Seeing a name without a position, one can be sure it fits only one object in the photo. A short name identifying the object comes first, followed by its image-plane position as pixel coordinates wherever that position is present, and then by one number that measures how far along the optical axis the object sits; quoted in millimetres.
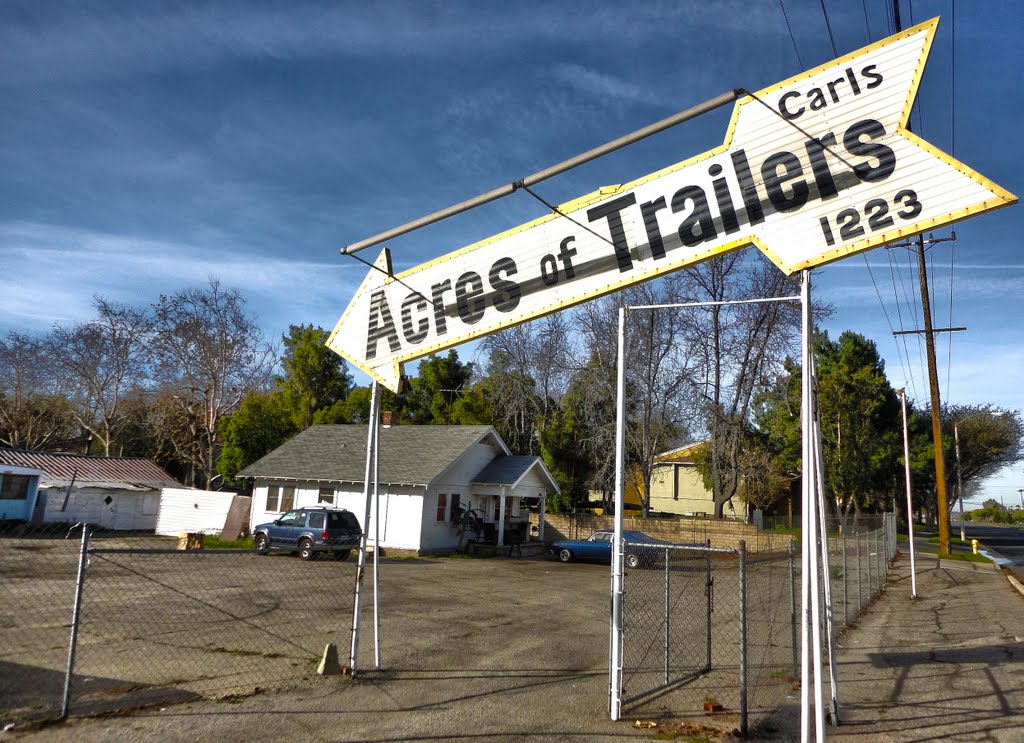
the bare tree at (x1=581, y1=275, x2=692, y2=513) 33875
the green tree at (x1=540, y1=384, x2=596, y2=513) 36875
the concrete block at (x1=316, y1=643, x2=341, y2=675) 7688
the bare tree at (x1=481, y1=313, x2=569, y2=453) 40406
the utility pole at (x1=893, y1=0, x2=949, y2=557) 28641
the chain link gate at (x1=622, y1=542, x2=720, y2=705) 7883
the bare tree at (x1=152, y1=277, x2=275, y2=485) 40438
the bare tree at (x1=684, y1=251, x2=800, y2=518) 32500
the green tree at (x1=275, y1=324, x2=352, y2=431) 44438
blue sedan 24656
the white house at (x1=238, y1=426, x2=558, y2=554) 26250
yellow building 55750
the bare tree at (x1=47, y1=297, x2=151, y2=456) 45250
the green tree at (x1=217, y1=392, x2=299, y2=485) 36031
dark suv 21828
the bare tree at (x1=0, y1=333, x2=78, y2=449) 47625
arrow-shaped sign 5438
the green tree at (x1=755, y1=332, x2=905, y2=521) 30234
